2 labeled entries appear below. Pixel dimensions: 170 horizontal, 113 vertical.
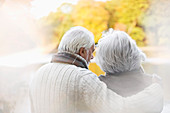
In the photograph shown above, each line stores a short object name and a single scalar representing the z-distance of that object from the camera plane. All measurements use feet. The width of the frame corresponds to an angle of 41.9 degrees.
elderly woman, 3.97
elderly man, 3.69
